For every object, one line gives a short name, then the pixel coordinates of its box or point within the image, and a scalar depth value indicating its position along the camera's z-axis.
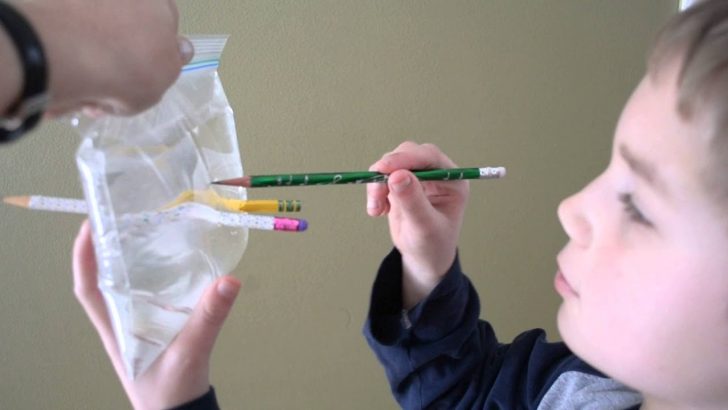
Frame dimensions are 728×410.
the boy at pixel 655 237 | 0.35
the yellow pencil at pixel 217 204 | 0.37
